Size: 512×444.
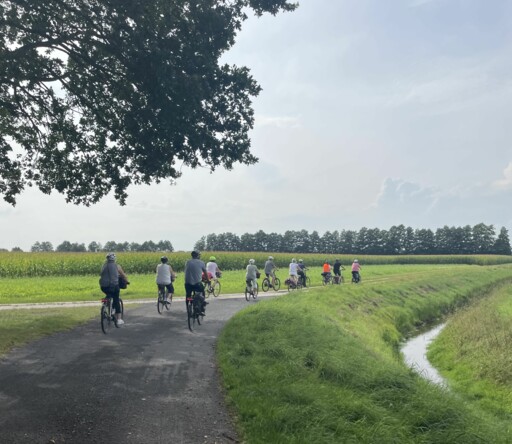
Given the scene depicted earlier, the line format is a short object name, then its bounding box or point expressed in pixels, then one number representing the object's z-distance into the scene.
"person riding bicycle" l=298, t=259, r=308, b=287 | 30.02
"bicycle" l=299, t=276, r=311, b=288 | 30.11
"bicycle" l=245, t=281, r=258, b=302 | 22.48
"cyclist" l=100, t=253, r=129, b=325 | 12.95
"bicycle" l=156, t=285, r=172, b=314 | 17.08
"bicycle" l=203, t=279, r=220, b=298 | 23.80
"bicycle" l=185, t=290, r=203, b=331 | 13.61
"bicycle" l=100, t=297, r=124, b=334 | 12.52
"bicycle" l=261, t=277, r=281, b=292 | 28.53
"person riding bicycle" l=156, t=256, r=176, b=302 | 16.95
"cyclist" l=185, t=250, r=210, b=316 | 13.91
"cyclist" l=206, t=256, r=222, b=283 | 21.78
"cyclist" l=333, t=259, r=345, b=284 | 33.38
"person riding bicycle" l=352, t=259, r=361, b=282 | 34.28
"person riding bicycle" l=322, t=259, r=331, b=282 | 32.91
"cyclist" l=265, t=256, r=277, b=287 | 26.72
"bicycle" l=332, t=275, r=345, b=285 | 34.06
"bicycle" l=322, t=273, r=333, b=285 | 33.19
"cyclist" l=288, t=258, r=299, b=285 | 28.66
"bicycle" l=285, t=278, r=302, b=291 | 28.71
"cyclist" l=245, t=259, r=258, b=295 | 22.42
